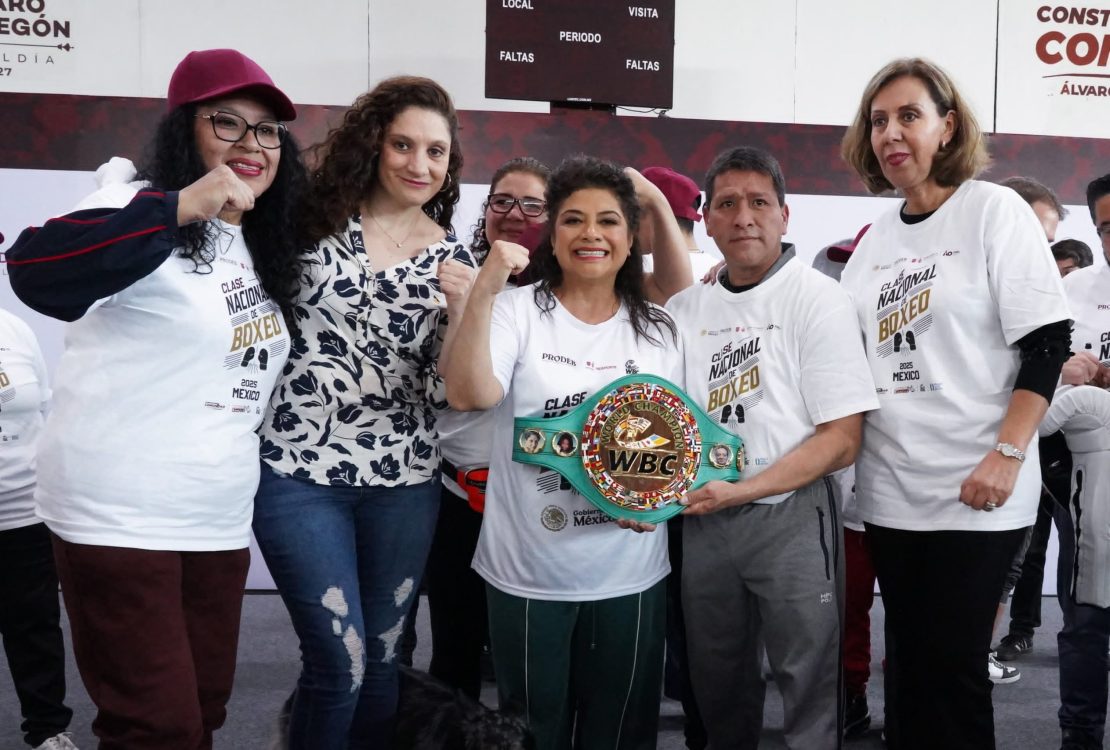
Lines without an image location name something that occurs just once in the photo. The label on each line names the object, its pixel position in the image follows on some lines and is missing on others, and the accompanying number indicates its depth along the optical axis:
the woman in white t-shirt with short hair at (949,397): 1.99
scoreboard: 4.73
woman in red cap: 1.62
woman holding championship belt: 2.06
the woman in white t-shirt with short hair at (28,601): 2.81
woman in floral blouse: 1.98
